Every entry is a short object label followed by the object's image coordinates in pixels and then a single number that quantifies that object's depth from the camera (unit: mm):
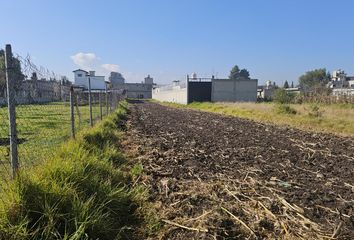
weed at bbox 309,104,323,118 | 20594
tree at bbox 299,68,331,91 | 129625
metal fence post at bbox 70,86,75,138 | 7812
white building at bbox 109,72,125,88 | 132125
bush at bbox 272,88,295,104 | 35047
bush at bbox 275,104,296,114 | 23356
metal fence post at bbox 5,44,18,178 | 4055
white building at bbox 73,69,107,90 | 76475
